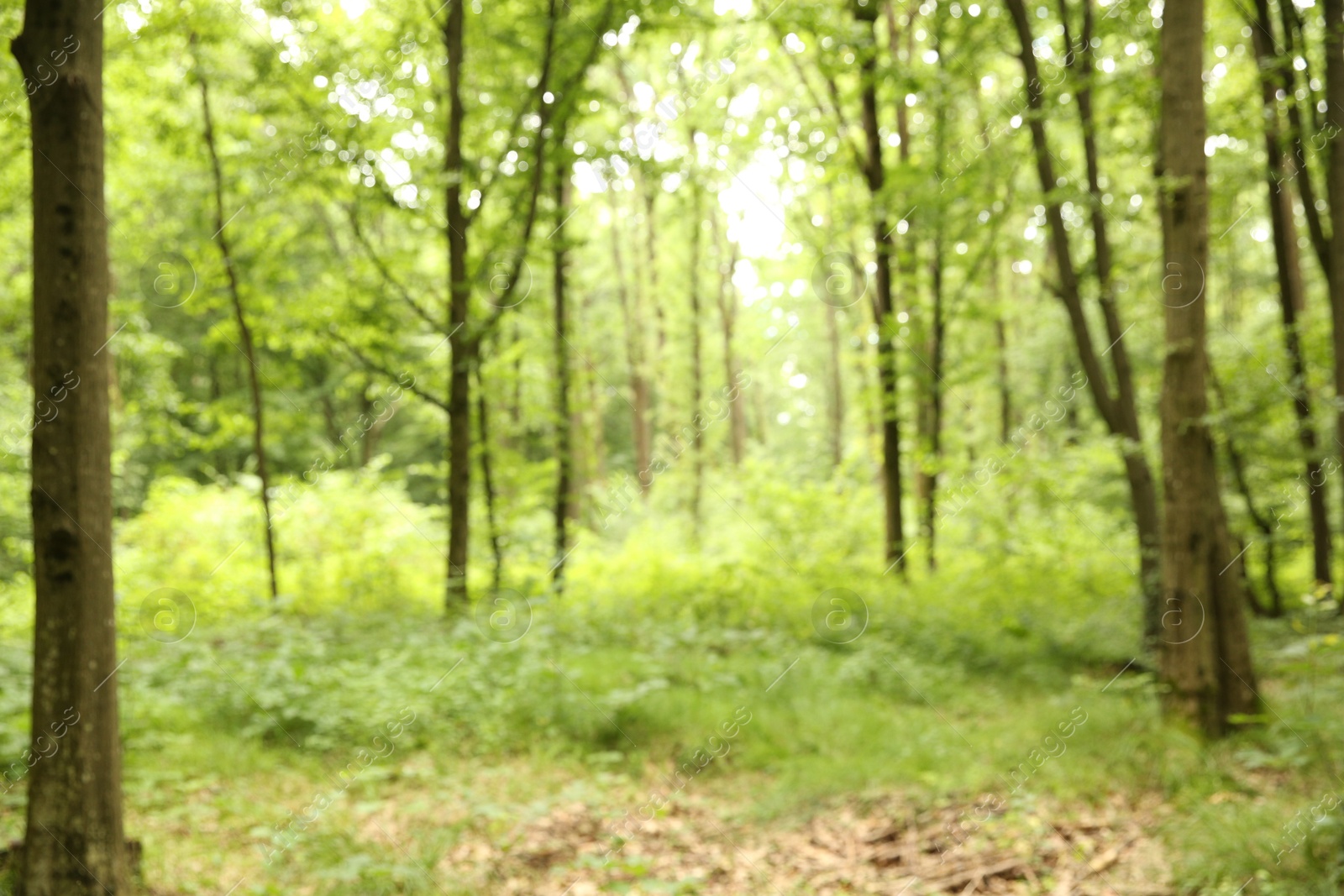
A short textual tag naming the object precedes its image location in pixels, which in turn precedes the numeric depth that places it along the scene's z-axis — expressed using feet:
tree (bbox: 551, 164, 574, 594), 32.55
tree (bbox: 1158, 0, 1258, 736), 16.55
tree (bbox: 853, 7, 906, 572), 33.06
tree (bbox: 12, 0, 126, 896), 9.66
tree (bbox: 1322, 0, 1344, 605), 21.58
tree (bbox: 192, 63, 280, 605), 28.94
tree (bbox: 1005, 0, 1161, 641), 24.94
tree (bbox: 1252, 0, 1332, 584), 25.80
